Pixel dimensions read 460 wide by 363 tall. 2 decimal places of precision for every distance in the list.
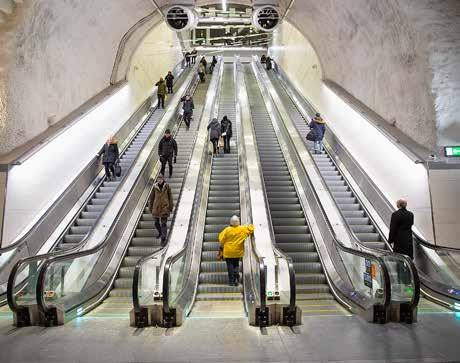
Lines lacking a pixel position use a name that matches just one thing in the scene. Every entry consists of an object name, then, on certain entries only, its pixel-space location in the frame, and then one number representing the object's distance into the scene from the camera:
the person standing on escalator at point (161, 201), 8.43
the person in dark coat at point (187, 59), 28.96
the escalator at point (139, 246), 6.70
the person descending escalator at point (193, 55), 30.34
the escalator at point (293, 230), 7.16
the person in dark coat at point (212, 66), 27.00
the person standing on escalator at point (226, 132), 13.52
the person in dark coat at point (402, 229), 7.23
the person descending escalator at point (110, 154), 11.12
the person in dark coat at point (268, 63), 27.31
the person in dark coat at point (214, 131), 13.10
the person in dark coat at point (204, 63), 25.65
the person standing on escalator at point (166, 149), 11.20
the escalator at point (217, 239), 6.90
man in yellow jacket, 7.07
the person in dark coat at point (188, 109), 15.48
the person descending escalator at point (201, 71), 23.35
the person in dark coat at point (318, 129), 12.78
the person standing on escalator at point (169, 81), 20.31
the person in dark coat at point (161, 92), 17.78
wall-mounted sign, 8.16
